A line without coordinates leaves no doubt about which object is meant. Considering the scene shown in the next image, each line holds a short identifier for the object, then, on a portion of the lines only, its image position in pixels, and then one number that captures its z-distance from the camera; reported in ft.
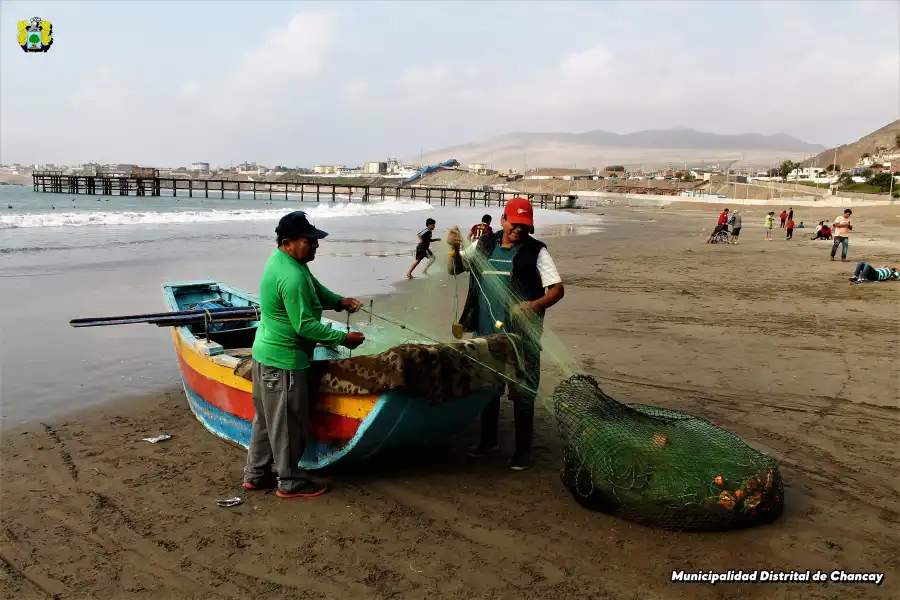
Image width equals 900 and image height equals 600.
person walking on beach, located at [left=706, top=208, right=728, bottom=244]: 93.15
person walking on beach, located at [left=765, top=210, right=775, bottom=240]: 103.89
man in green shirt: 15.08
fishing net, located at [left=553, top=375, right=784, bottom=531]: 13.97
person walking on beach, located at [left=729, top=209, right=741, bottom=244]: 94.43
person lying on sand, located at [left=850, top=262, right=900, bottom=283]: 49.75
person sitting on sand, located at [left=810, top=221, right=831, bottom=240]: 91.20
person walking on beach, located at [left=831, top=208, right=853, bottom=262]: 61.46
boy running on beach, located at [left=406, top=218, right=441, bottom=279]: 41.11
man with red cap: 17.12
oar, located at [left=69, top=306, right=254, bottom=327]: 21.22
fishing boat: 15.60
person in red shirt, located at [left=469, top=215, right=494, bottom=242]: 21.01
